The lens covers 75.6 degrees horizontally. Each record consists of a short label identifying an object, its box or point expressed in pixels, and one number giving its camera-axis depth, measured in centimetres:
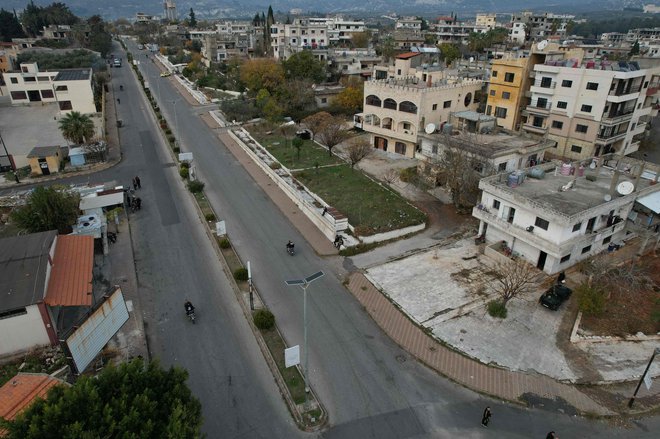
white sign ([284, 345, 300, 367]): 1725
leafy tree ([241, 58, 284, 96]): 7405
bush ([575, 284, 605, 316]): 2242
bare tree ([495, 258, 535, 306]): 2331
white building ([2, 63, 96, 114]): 6191
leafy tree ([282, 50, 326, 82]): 7644
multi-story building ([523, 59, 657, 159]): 4312
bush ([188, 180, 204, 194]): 3894
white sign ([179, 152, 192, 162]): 4303
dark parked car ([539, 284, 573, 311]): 2402
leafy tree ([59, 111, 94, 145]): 4594
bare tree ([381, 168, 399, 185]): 4159
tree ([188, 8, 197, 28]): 18525
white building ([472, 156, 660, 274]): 2594
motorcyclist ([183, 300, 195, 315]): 2314
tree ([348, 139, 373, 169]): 4250
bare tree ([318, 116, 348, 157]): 4688
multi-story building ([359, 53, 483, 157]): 4522
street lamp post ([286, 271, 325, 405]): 1591
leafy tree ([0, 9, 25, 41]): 11544
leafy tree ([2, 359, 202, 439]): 1176
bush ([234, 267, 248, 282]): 2639
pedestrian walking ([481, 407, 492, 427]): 1703
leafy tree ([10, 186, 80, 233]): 2820
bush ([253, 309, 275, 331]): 2205
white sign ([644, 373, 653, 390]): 1734
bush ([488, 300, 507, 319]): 2338
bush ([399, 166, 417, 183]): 4119
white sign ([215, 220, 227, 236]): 3033
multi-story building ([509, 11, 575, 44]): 13962
